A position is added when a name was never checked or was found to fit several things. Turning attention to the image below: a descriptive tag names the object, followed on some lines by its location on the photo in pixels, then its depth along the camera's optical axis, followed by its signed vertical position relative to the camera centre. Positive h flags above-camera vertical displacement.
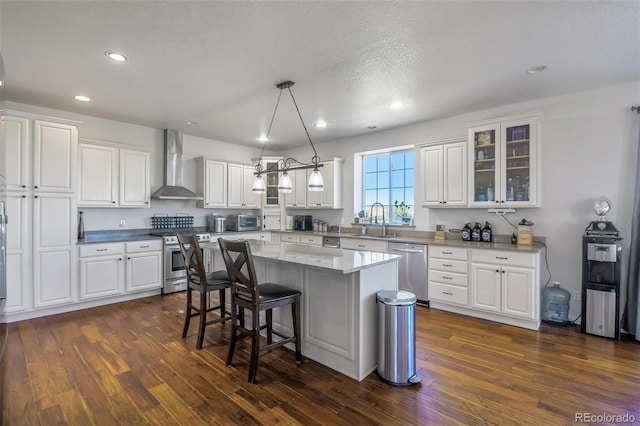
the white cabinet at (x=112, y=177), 4.39 +0.47
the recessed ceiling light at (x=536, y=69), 2.94 +1.39
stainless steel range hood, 5.30 +0.73
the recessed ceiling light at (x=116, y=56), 2.70 +1.35
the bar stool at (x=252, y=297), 2.42 -0.72
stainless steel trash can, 2.39 -1.02
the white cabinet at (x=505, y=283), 3.41 -0.82
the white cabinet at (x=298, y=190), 6.28 +0.41
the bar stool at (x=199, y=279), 3.02 -0.72
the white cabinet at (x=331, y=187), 5.82 +0.45
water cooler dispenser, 3.13 -0.69
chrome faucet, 5.21 -0.21
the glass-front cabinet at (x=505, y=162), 3.70 +0.63
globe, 3.32 +0.07
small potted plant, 5.19 +0.01
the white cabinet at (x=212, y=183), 5.71 +0.50
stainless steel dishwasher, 4.24 -0.82
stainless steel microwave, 5.98 -0.25
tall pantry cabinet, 3.59 -0.05
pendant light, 3.24 +0.34
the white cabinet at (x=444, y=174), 4.28 +0.54
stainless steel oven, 4.85 -0.93
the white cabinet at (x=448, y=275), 3.90 -0.83
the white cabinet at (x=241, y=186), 6.07 +0.46
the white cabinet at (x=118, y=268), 4.14 -0.85
